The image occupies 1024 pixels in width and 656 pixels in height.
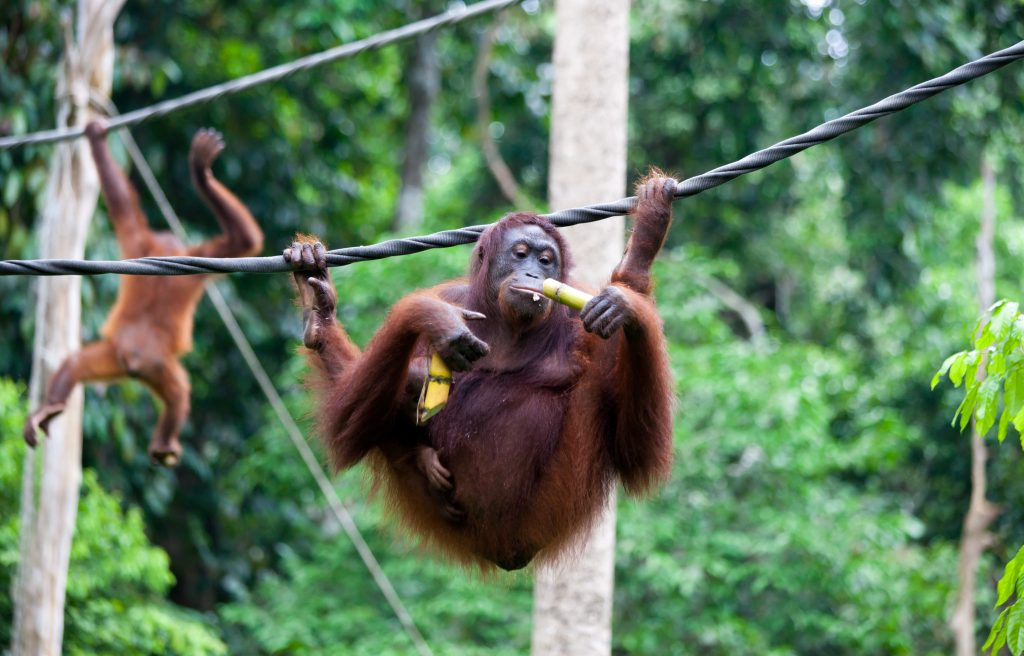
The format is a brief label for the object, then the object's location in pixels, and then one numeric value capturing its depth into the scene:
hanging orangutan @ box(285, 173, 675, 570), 7.22
